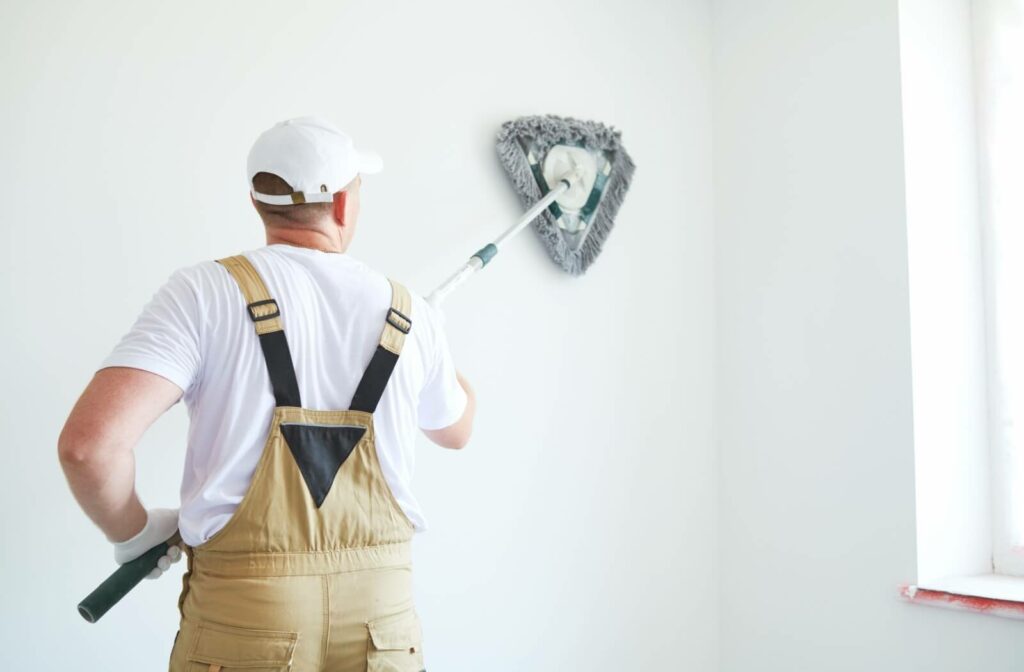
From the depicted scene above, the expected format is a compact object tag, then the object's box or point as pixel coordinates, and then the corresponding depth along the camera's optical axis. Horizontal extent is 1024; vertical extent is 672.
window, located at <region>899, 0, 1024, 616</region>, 2.07
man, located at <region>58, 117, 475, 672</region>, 1.13
